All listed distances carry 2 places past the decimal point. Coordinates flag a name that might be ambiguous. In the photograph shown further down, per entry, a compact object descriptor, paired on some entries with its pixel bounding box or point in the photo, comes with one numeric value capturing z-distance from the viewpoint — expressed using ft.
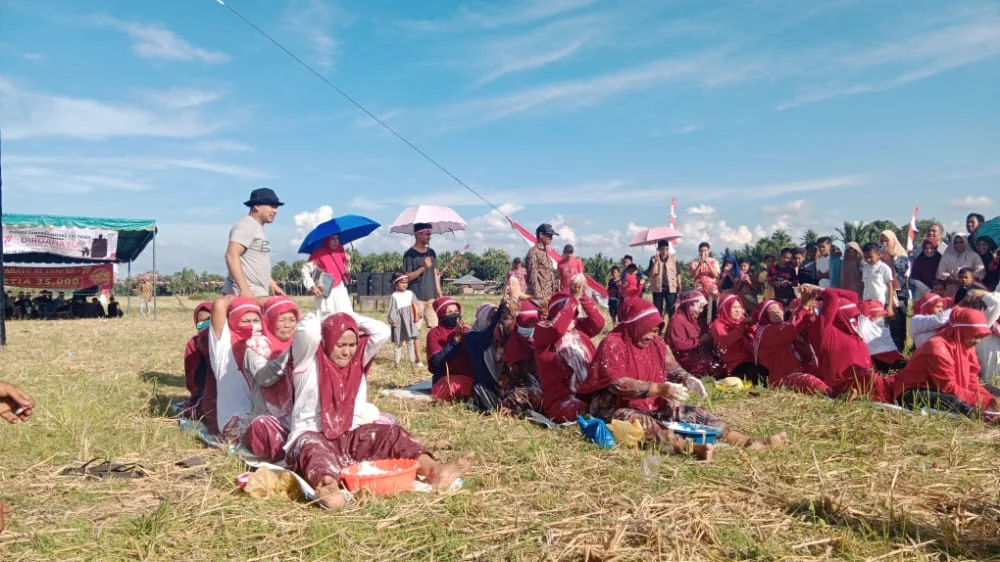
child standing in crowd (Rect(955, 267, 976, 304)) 29.01
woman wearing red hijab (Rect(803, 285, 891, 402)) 22.57
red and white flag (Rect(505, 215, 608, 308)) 36.06
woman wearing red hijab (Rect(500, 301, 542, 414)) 21.89
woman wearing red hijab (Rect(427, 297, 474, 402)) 23.63
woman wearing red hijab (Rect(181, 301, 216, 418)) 21.08
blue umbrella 26.45
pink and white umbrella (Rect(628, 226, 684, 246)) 49.66
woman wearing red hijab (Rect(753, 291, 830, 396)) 24.17
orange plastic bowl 13.57
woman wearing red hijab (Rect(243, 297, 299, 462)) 15.46
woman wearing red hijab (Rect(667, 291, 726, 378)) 27.37
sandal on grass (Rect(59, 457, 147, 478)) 14.89
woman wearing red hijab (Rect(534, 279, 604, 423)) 19.63
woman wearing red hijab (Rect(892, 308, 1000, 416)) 19.77
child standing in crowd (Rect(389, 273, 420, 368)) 32.14
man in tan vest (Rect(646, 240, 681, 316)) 41.06
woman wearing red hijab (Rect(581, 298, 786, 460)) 17.54
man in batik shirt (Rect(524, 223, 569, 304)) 34.58
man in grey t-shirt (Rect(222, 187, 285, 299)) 20.76
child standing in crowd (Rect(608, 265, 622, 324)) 50.11
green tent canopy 62.18
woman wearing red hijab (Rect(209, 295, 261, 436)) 18.37
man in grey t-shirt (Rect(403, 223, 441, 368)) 31.86
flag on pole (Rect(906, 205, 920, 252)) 49.97
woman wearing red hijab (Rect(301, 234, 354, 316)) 24.80
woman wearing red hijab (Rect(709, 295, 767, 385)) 26.66
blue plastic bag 17.06
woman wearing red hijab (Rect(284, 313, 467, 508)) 14.80
